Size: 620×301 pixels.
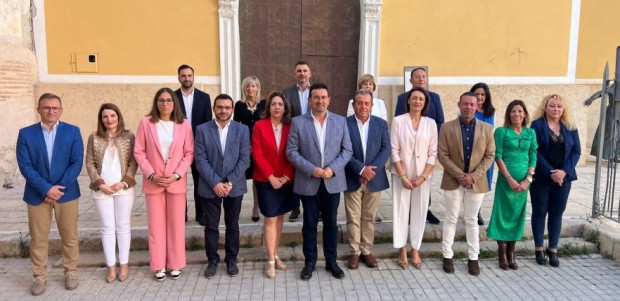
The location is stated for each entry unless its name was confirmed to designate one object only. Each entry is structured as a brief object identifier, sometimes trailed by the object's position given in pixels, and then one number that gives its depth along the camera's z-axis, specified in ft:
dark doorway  26.35
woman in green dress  13.99
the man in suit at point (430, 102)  15.75
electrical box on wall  25.04
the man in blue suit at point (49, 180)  12.17
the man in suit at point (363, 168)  13.67
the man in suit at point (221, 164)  13.12
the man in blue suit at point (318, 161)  12.91
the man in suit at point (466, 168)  13.75
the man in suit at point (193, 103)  15.79
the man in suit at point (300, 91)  15.56
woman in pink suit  12.89
